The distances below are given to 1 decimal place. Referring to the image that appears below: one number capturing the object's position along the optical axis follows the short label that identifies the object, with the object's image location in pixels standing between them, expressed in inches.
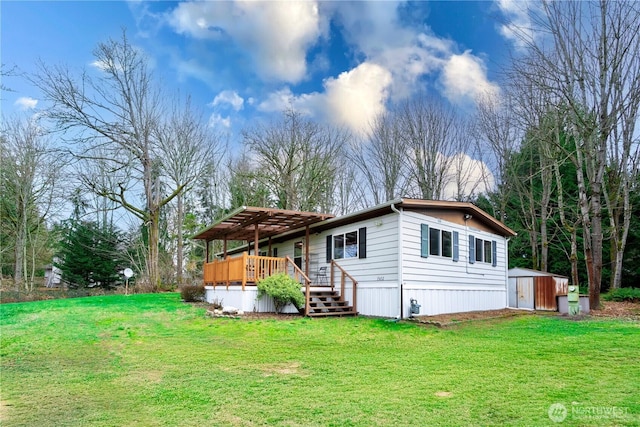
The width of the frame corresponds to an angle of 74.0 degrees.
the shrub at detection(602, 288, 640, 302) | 633.6
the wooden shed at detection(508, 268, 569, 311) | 583.8
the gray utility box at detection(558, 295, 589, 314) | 500.7
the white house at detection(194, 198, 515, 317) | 466.9
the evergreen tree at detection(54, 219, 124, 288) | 1099.3
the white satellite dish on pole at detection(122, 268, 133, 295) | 780.6
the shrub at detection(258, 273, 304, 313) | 474.3
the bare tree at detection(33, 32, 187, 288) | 880.9
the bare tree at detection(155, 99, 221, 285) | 984.9
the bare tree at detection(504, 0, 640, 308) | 503.8
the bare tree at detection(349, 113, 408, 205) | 944.9
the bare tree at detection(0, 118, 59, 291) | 920.9
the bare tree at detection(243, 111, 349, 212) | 1015.0
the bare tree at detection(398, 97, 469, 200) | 901.2
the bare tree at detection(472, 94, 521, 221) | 863.7
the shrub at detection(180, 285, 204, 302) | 636.1
